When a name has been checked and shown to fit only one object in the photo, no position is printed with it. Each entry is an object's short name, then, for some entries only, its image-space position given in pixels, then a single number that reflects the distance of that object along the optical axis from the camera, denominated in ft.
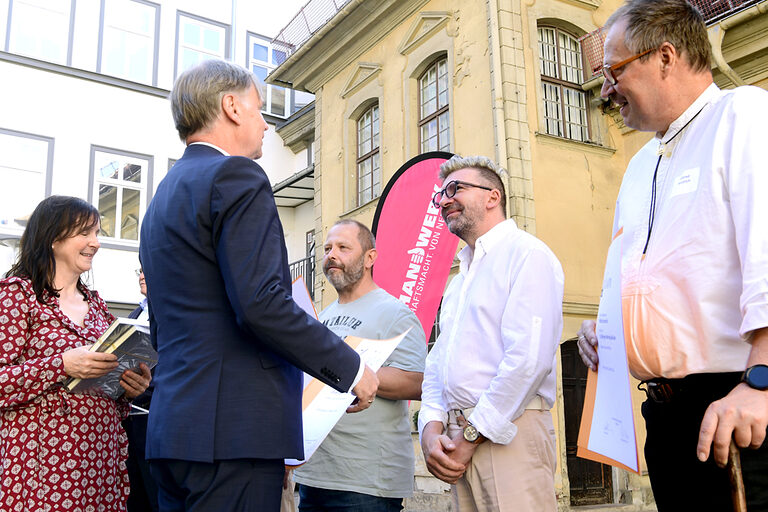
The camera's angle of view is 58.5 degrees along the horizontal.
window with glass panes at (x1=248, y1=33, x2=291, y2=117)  59.88
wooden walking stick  5.21
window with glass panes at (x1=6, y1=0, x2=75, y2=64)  50.14
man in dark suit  6.25
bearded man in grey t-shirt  10.19
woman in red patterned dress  9.00
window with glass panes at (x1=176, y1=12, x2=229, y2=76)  56.24
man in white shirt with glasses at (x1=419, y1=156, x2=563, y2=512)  8.57
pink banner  23.95
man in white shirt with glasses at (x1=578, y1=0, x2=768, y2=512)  5.35
